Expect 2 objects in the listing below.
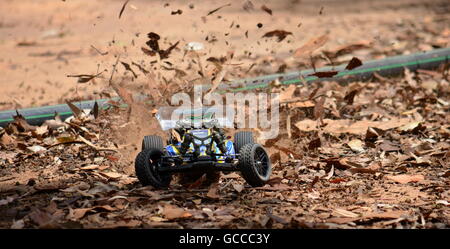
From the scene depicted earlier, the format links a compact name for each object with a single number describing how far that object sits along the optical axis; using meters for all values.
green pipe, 13.91
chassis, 9.91
